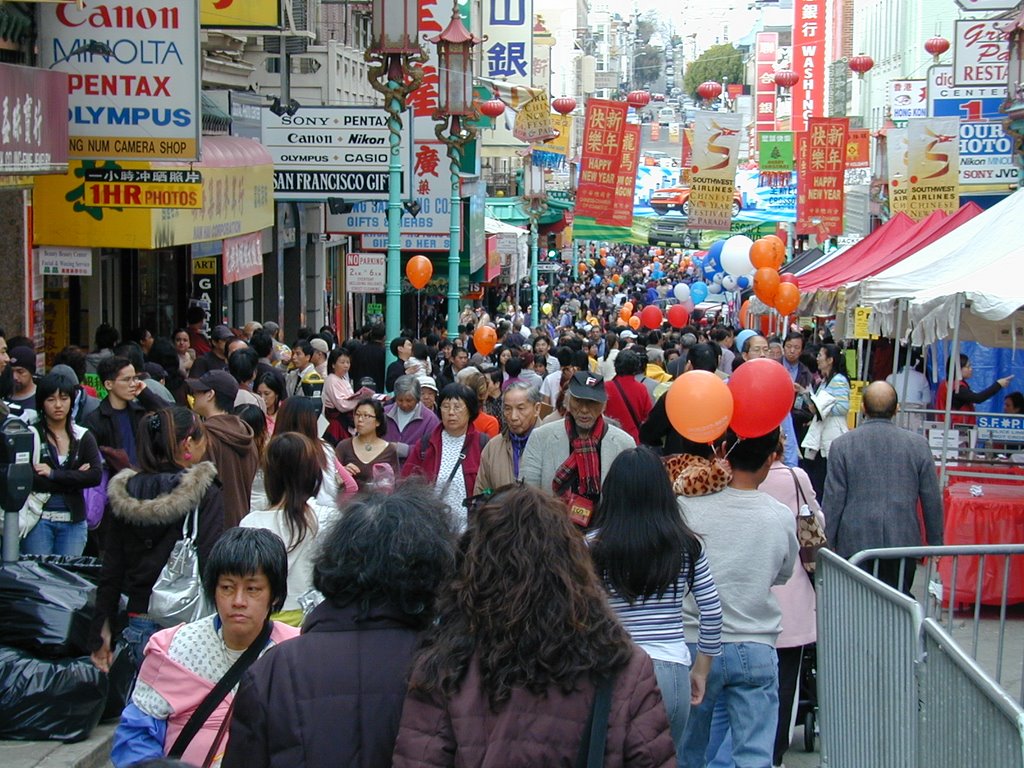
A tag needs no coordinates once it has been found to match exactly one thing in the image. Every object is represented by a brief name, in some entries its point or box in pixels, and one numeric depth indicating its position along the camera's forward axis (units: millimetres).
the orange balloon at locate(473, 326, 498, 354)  19969
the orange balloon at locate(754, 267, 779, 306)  19812
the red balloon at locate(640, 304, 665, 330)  29984
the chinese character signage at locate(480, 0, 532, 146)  41281
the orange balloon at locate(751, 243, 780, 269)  21094
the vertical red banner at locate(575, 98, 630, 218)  28484
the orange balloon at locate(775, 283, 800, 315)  19062
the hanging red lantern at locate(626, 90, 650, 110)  34075
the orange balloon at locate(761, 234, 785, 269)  21469
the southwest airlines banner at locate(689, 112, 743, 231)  27938
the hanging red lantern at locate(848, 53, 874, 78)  35156
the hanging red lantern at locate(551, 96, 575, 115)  37625
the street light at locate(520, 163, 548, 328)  35656
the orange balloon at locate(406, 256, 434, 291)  22672
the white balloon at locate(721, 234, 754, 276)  26469
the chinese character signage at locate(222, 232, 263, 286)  17859
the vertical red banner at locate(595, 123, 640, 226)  29562
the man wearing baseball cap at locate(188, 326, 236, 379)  13031
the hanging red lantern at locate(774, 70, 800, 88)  38000
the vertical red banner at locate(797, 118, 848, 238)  27562
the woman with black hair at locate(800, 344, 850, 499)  12562
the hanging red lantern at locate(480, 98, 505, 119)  30828
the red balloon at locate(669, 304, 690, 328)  29984
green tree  147875
